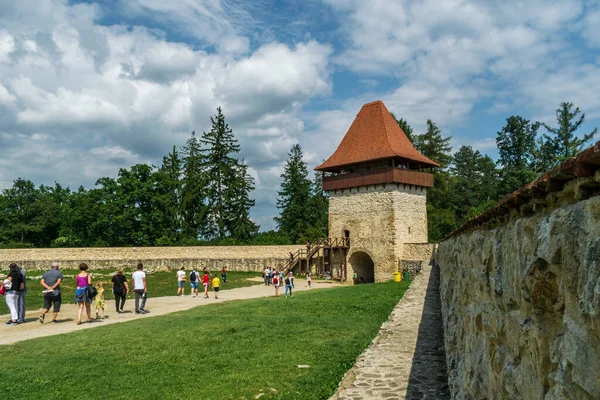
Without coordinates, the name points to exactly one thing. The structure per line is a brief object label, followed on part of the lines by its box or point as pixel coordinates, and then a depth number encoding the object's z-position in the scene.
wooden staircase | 29.77
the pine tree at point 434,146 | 44.22
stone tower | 28.03
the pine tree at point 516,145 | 46.50
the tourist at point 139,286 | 13.24
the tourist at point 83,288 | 10.62
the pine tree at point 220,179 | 46.72
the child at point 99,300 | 12.33
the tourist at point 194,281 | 18.59
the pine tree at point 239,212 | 46.72
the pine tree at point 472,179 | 50.03
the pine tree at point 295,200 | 49.34
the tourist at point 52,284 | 10.68
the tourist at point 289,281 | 17.28
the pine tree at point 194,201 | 46.59
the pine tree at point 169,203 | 46.44
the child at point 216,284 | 17.85
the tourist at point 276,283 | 18.36
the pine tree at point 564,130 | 41.56
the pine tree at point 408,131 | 44.25
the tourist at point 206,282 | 18.00
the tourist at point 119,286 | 13.14
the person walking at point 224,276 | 26.34
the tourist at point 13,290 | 10.75
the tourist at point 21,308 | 11.45
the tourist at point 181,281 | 19.02
